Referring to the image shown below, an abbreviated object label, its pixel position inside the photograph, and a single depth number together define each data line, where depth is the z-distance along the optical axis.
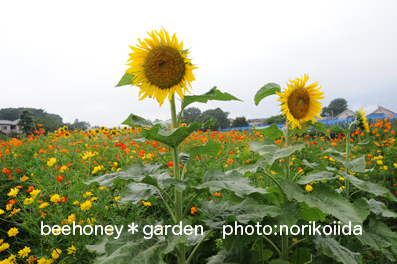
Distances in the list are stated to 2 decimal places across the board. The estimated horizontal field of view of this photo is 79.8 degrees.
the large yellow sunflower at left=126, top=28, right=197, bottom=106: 1.44
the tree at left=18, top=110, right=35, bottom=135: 46.72
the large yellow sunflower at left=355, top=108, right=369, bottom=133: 2.74
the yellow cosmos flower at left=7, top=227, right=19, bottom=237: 2.30
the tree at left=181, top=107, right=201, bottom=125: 32.16
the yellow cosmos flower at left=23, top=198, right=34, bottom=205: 2.27
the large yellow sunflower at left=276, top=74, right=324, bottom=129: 1.87
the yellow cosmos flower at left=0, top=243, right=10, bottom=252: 2.09
